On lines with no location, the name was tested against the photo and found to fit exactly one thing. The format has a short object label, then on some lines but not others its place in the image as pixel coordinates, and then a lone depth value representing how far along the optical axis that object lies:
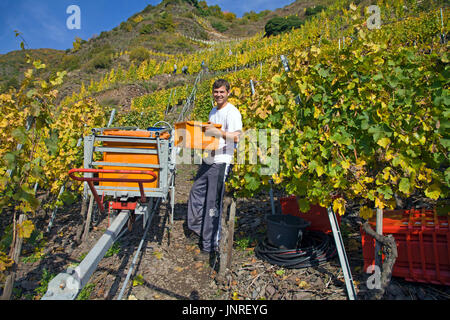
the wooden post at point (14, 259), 2.04
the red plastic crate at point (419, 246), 2.28
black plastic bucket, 3.01
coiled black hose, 2.89
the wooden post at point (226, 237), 2.92
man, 3.11
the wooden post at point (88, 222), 3.92
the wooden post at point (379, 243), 2.34
